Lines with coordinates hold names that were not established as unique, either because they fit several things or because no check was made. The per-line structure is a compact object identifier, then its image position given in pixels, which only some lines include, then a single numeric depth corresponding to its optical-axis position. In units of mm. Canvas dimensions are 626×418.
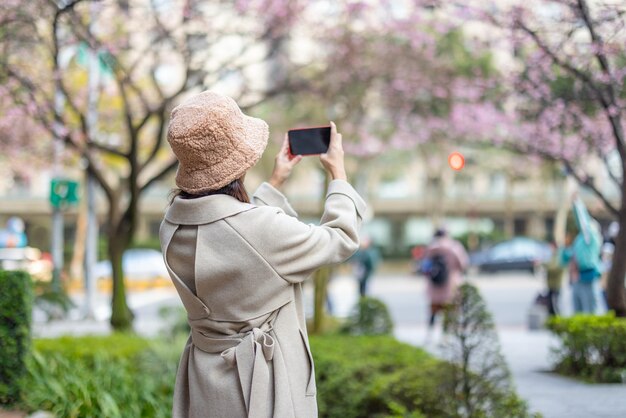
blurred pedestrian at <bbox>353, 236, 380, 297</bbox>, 19781
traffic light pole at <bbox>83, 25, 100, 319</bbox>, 18078
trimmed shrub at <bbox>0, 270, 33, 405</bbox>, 6629
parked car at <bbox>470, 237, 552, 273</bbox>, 36906
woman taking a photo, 3033
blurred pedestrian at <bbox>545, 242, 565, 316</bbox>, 15336
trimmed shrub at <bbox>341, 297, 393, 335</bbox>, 10445
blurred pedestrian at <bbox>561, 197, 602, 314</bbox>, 11234
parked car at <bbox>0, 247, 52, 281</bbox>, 25008
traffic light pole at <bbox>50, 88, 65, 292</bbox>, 18781
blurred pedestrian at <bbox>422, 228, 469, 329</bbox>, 13602
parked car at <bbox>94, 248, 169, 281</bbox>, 31812
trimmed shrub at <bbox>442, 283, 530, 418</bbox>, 5707
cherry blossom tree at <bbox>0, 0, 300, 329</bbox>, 11828
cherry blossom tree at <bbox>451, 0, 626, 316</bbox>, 8633
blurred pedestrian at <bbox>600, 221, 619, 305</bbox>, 13484
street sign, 19000
